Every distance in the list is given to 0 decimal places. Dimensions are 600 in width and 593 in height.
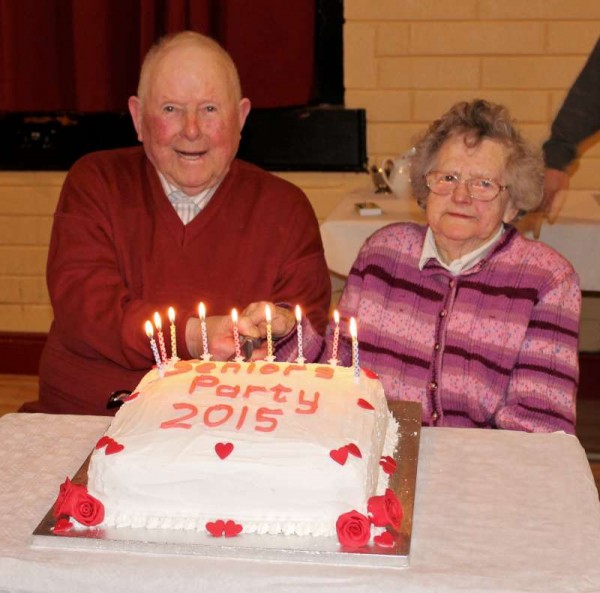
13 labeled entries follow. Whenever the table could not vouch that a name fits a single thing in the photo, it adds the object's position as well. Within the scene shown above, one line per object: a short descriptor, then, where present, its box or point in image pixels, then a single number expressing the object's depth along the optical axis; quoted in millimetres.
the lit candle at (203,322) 2122
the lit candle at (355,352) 2010
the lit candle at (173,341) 2090
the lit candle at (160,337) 2051
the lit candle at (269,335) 2143
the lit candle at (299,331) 2116
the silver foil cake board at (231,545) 1769
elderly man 2549
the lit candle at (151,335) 2040
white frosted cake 1829
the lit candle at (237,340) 2137
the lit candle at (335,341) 2086
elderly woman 2364
